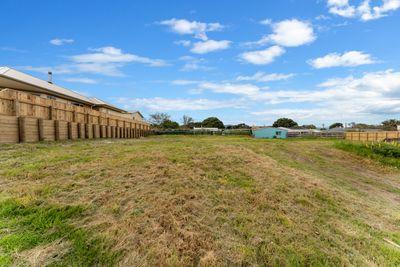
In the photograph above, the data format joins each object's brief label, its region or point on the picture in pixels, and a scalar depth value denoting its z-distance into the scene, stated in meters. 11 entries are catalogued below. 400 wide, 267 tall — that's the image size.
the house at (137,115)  40.62
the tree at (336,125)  78.12
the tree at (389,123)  56.41
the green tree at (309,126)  63.81
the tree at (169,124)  54.47
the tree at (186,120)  68.56
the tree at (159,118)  60.17
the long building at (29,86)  12.42
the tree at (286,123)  67.25
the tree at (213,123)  65.62
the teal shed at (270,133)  40.52
